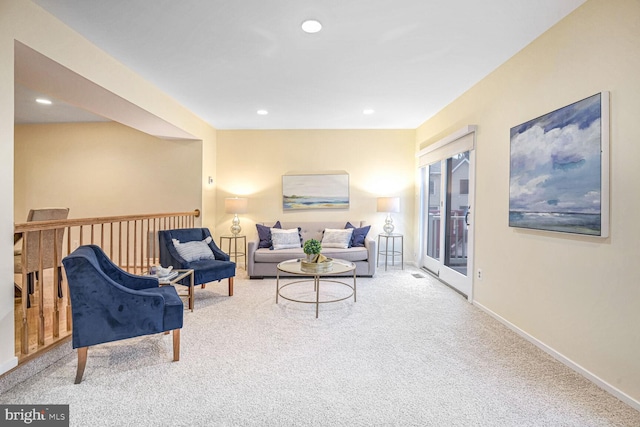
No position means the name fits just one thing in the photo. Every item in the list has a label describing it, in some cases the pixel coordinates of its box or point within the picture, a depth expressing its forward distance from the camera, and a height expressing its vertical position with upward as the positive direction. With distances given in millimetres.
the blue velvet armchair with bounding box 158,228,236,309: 3527 -580
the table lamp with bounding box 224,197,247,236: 5328 +149
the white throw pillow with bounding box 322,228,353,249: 4948 -365
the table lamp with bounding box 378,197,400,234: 5355 +212
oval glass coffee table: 3359 -608
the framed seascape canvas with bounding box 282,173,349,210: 5777 +447
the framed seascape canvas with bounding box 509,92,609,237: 2002 +362
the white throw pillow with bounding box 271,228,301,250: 4948 -386
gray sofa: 4715 -629
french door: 3842 -7
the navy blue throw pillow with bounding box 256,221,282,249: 5074 -351
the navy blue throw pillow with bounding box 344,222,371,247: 5086 -328
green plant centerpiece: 3412 -514
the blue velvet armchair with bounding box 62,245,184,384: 2010 -660
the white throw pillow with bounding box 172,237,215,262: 3707 -446
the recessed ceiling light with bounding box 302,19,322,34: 2406 +1493
